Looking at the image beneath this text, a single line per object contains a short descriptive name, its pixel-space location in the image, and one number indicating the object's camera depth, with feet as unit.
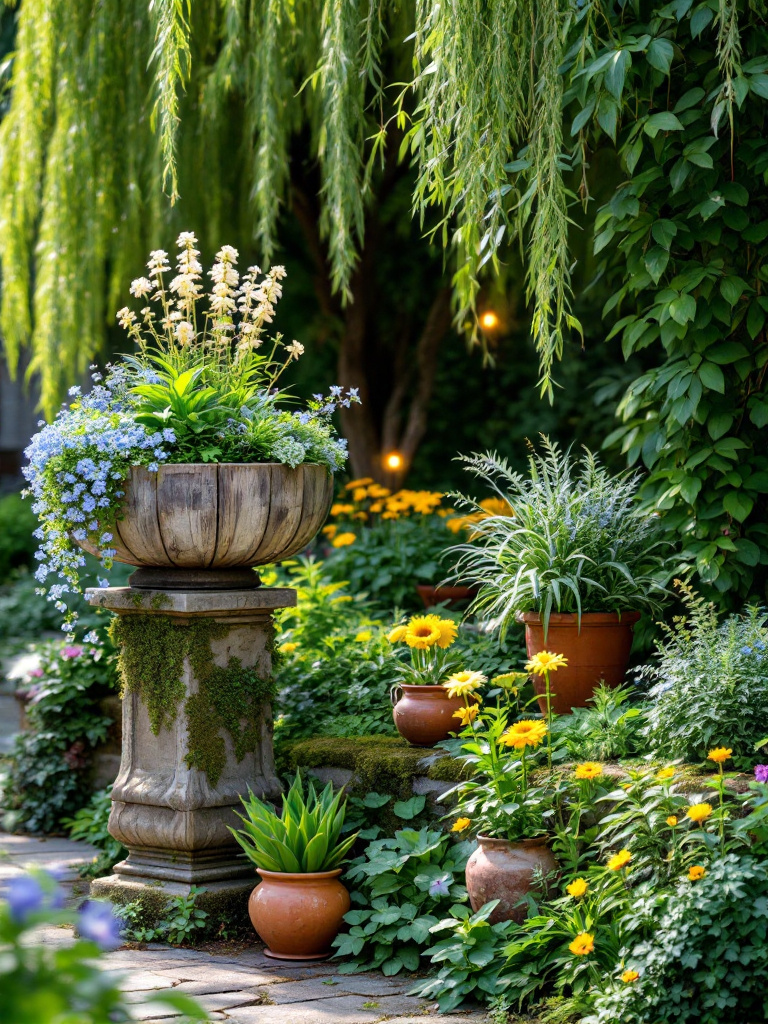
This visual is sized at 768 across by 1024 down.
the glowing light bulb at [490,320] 24.82
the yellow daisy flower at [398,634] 12.55
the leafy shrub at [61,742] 16.39
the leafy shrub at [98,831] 13.83
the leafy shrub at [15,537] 32.78
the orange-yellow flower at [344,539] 18.19
